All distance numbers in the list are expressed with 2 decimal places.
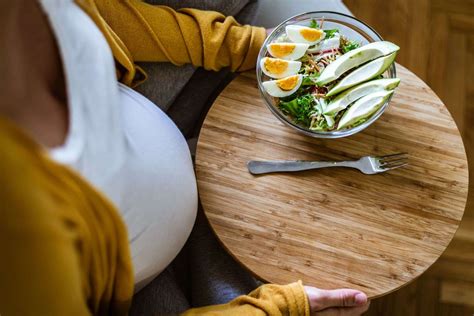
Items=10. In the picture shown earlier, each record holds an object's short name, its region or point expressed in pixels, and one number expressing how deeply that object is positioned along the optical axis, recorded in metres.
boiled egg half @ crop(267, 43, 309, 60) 0.91
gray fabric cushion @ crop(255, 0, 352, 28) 1.09
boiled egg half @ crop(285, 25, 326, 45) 0.91
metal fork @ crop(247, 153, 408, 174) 0.90
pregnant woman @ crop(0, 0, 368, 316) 0.46
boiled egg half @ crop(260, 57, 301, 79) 0.90
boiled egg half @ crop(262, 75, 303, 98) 0.89
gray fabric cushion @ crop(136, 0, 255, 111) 0.95
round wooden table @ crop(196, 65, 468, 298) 0.87
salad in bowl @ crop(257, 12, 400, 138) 0.88
